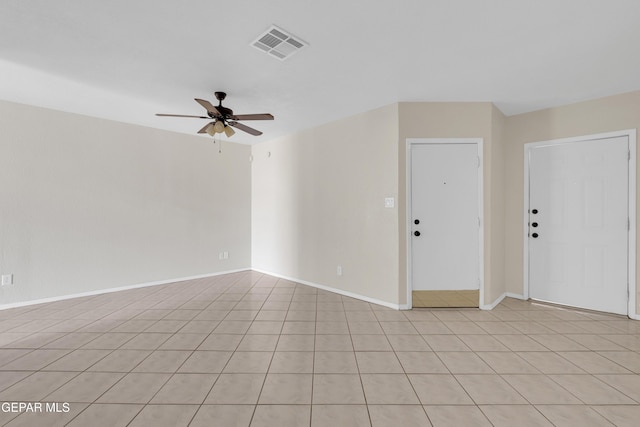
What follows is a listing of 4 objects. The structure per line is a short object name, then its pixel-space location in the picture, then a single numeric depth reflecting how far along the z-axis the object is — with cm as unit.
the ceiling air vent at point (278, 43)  215
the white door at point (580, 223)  327
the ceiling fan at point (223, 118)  290
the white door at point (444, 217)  352
